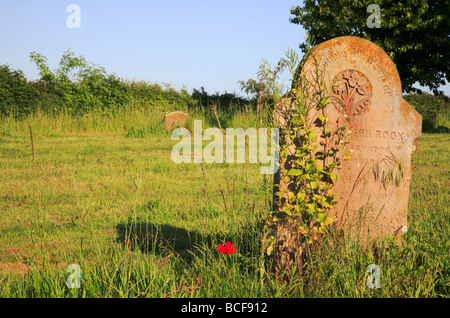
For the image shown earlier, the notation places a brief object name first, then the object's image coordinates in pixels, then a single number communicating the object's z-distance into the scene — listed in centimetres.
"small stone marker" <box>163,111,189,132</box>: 1395
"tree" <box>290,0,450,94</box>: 1509
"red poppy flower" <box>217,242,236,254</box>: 279
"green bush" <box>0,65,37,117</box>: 1462
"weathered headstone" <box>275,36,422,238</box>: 340
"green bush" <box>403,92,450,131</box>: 1938
